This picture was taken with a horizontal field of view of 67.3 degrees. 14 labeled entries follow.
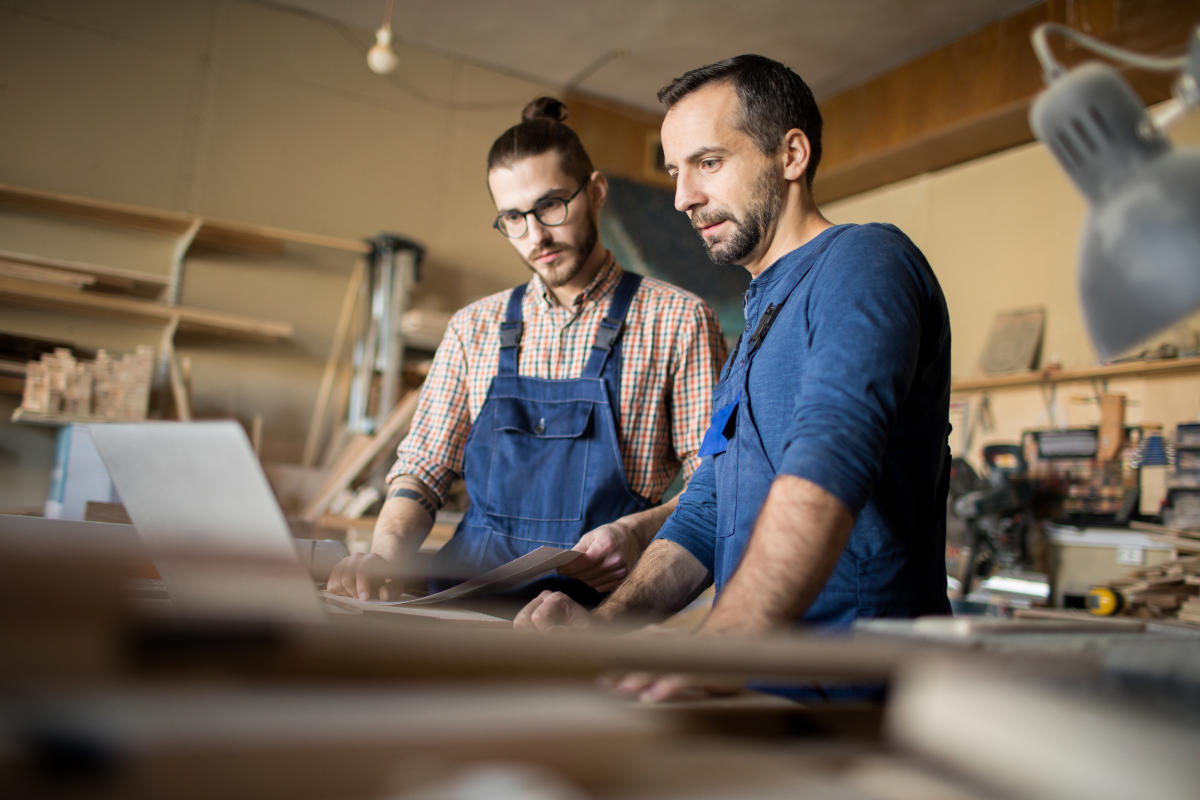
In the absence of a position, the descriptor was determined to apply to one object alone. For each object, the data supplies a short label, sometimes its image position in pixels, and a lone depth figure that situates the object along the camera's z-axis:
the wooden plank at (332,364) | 5.03
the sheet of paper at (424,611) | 1.08
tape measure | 3.51
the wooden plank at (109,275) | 4.11
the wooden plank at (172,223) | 4.35
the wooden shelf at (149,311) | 4.14
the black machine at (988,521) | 4.25
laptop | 0.55
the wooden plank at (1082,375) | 3.96
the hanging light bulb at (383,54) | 3.80
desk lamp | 0.54
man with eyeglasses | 1.84
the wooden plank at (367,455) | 4.18
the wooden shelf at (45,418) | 3.88
